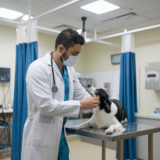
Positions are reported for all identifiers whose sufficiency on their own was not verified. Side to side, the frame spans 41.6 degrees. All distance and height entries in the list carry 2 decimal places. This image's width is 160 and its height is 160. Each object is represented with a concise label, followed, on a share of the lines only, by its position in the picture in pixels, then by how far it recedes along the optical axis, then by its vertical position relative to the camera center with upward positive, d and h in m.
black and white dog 1.96 -0.25
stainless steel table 1.67 -0.39
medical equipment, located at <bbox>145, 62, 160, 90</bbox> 4.60 +0.28
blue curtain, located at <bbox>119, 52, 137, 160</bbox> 3.42 -0.06
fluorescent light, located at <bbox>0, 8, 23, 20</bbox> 4.12 +1.49
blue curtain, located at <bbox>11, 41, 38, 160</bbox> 2.80 -0.10
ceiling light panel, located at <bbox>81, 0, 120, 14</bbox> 3.76 +1.51
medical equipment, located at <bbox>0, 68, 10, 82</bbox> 4.74 +0.28
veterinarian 1.51 -0.11
